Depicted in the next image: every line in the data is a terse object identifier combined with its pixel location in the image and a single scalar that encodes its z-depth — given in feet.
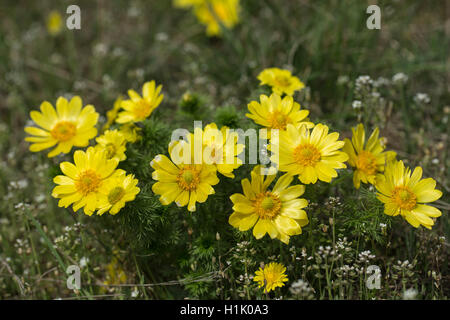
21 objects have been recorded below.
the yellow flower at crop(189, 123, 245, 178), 2.48
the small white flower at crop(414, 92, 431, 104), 3.19
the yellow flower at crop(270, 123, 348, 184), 2.48
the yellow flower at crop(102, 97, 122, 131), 2.87
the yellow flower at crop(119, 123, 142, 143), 2.67
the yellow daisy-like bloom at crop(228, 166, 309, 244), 2.46
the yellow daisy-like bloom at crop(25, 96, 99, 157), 2.74
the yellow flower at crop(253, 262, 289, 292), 2.52
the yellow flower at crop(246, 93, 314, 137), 2.59
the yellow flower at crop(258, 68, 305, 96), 2.73
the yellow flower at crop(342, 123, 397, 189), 2.59
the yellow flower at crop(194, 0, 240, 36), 4.32
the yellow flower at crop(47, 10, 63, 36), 4.63
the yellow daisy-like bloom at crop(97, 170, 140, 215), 2.43
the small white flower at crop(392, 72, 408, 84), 3.24
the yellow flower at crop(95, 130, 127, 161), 2.61
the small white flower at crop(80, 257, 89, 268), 2.76
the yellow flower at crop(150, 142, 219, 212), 2.46
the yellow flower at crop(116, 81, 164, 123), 2.75
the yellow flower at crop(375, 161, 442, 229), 2.48
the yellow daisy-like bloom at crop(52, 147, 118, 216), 2.53
